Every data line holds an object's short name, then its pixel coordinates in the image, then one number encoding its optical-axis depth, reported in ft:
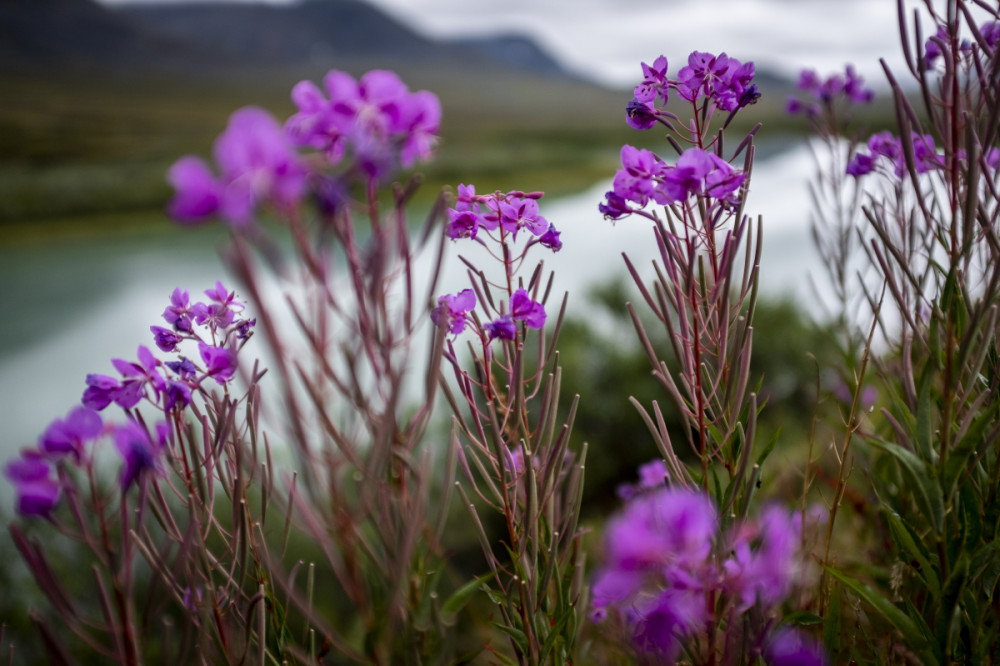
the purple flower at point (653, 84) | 2.86
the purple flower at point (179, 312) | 2.71
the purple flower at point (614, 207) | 2.56
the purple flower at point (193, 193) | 1.30
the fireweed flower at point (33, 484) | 1.97
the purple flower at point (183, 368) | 2.52
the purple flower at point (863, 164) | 4.08
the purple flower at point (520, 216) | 2.64
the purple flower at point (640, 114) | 2.84
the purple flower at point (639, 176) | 2.45
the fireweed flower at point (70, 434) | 2.13
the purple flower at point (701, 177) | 2.28
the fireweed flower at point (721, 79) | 2.76
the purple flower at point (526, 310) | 2.61
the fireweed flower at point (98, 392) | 2.45
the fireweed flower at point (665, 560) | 1.71
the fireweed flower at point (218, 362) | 2.36
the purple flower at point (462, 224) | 2.53
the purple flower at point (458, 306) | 2.54
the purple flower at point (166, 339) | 2.73
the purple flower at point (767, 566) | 1.72
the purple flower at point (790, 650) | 1.94
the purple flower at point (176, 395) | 2.42
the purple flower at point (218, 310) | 2.66
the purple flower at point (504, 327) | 2.51
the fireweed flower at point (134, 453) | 1.98
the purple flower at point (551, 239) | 2.71
